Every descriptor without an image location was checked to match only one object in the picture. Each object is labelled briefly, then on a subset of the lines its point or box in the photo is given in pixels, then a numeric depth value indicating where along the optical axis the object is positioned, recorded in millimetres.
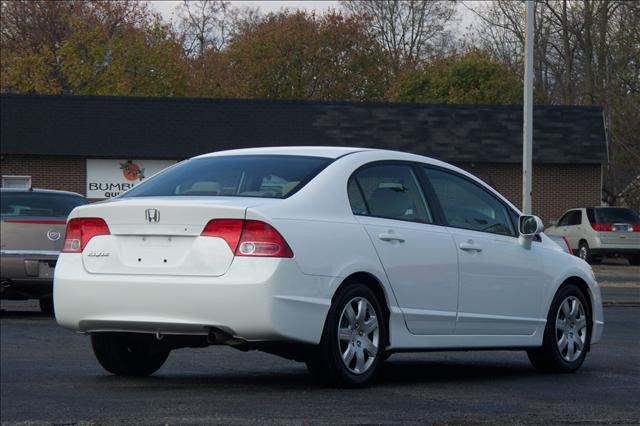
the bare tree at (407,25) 73062
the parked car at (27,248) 15305
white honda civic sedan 8312
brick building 42656
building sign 42469
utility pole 26594
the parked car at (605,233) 36656
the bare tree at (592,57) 42000
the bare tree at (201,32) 80125
